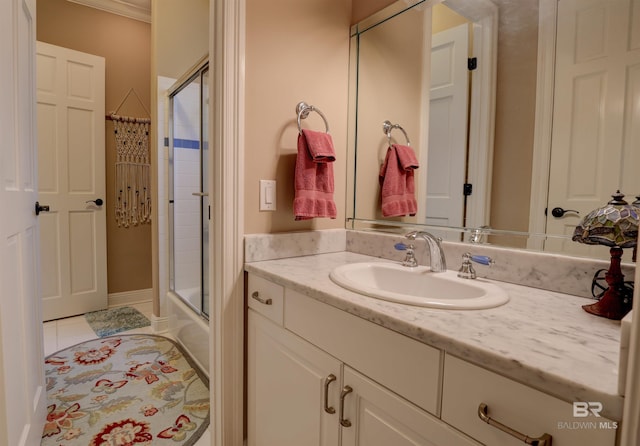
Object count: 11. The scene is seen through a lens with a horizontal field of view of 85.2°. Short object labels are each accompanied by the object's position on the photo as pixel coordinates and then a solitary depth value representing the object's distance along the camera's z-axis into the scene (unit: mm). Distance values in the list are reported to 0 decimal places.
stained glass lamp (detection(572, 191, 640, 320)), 723
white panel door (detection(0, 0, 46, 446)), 1028
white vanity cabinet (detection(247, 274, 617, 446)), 535
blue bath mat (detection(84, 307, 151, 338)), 2576
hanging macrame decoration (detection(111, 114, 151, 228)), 3021
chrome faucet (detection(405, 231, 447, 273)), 1115
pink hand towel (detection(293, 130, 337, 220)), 1281
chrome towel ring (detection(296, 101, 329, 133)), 1352
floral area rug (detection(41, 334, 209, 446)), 1482
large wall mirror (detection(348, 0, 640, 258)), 890
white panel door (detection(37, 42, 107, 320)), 2633
